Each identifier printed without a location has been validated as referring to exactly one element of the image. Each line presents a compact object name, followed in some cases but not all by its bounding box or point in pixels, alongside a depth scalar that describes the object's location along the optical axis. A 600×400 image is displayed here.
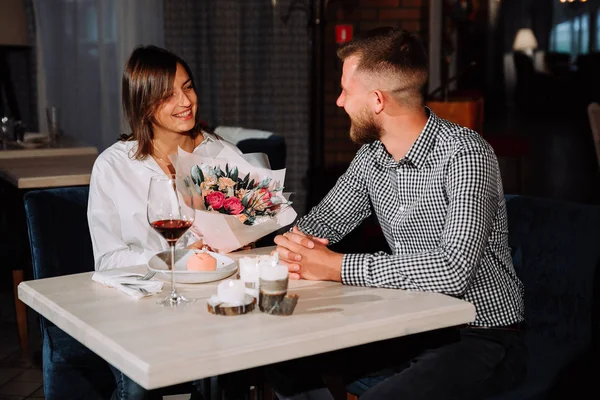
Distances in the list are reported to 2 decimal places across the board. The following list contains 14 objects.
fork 1.96
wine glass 1.90
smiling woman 2.61
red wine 1.89
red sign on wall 6.06
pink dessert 2.10
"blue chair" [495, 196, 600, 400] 2.32
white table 1.56
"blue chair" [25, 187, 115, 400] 2.56
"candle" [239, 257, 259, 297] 1.88
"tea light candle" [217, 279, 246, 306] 1.81
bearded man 2.02
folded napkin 1.96
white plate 2.07
